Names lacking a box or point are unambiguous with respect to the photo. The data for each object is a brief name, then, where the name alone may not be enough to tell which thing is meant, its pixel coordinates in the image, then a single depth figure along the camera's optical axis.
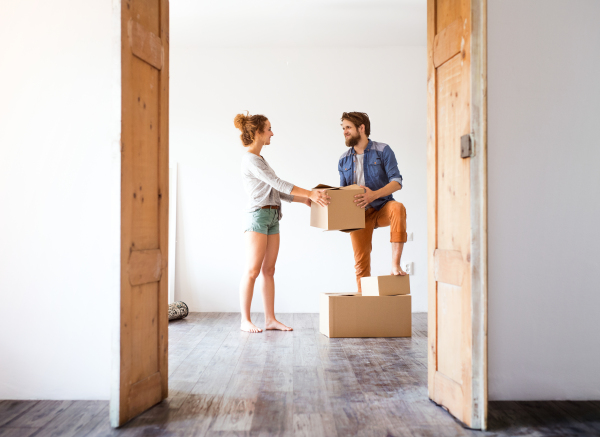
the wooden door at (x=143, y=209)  1.83
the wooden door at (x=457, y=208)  1.75
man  3.46
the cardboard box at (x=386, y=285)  3.46
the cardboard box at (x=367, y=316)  3.51
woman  3.58
